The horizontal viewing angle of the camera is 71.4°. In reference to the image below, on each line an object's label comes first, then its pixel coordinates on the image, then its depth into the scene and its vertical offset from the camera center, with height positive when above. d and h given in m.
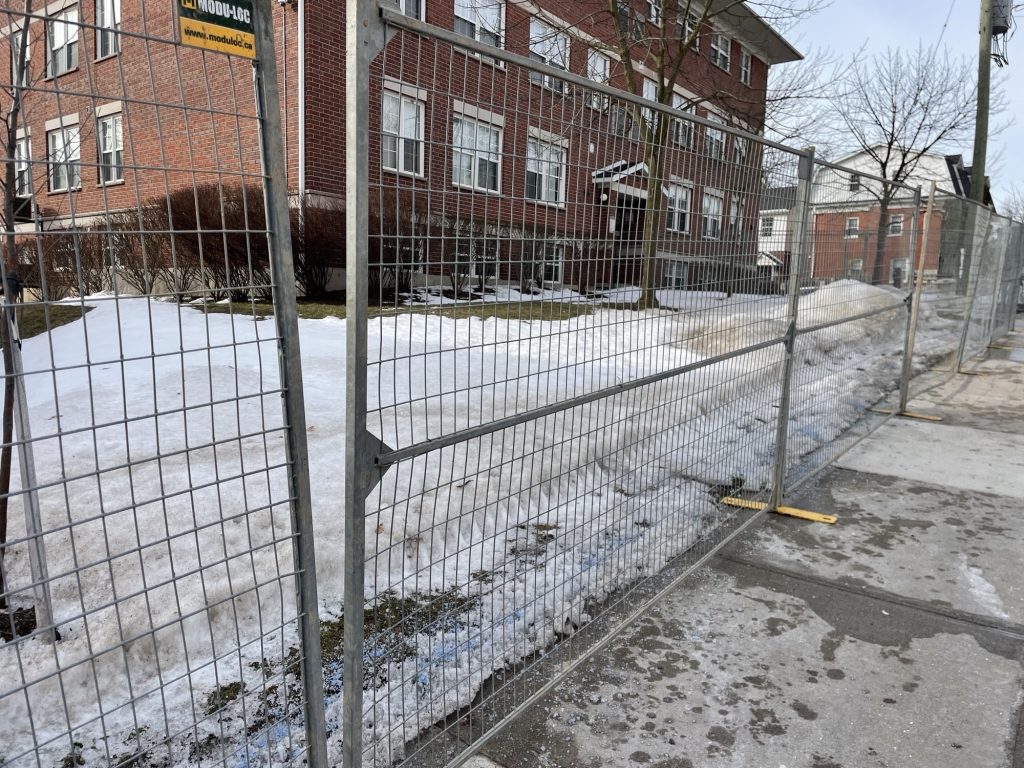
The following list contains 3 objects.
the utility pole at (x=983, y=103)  15.42 +3.62
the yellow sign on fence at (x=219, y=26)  1.46 +0.48
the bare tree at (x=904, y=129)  26.33 +5.01
